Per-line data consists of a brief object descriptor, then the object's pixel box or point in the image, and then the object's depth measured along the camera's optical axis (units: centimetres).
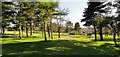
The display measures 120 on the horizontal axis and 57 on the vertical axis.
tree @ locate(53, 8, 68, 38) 1129
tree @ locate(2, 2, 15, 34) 1184
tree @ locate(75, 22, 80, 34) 2562
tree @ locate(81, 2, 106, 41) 1357
